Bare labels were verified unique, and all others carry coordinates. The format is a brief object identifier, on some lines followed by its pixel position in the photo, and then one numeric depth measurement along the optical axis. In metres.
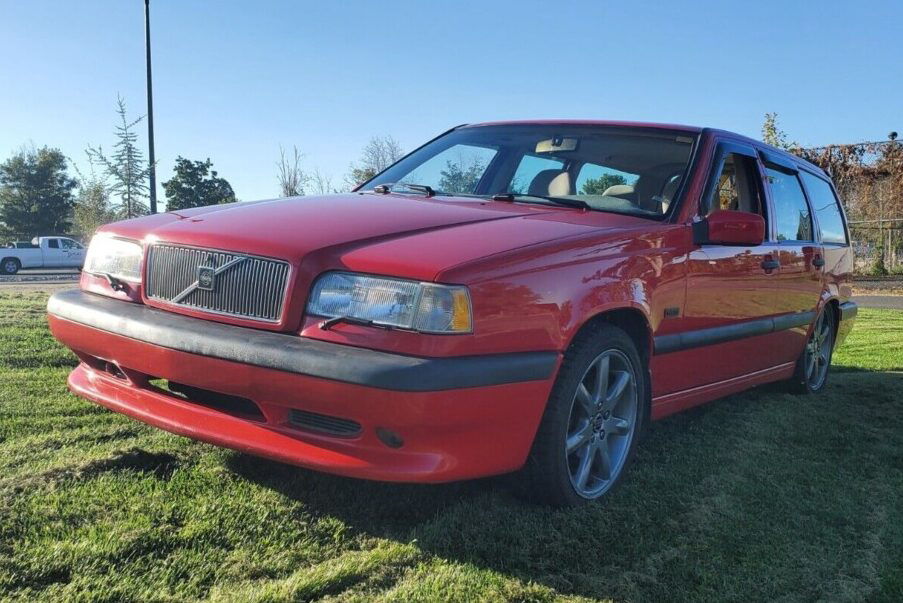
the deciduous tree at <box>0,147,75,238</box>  47.38
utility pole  14.21
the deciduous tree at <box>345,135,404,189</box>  18.44
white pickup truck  33.09
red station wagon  2.40
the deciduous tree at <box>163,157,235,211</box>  50.03
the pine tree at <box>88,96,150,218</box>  16.89
